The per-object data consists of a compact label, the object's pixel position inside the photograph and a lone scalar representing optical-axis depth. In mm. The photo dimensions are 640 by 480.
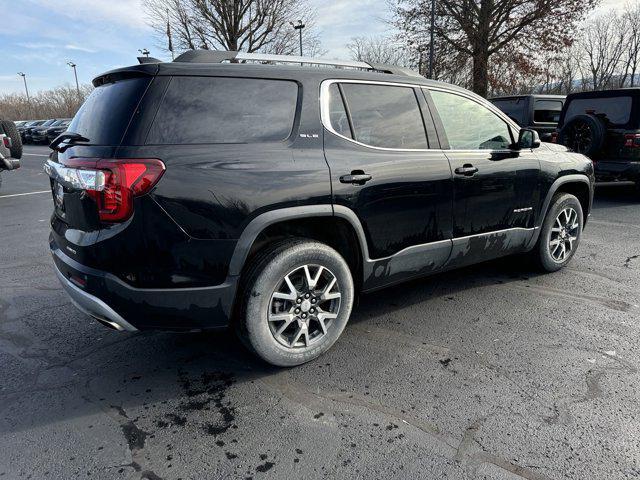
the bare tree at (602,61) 36812
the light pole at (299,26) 27466
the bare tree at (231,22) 25922
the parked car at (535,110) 10203
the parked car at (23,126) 33519
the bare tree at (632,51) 36094
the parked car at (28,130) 32194
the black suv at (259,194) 2406
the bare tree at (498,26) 21156
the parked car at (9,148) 9844
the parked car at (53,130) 29875
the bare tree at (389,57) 24344
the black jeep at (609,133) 7934
